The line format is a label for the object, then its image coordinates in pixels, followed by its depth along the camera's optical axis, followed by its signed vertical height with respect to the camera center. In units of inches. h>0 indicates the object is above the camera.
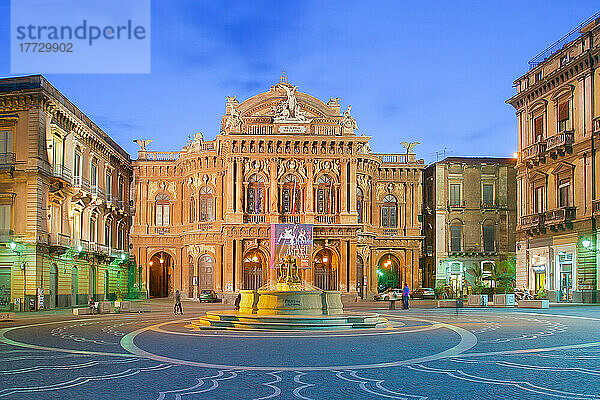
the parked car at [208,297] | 2191.7 -173.5
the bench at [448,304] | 1678.2 -149.0
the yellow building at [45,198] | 1619.1 +105.3
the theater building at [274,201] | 2293.3 +137.1
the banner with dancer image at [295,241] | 2215.8 +0.1
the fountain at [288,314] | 1007.0 -111.4
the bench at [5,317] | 1280.5 -138.1
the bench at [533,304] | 1508.9 -136.4
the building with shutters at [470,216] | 2598.4 +92.9
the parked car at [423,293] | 2346.2 -175.4
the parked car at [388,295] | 2239.2 -174.3
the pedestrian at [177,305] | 1459.2 -132.3
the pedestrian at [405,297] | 1622.8 -129.6
